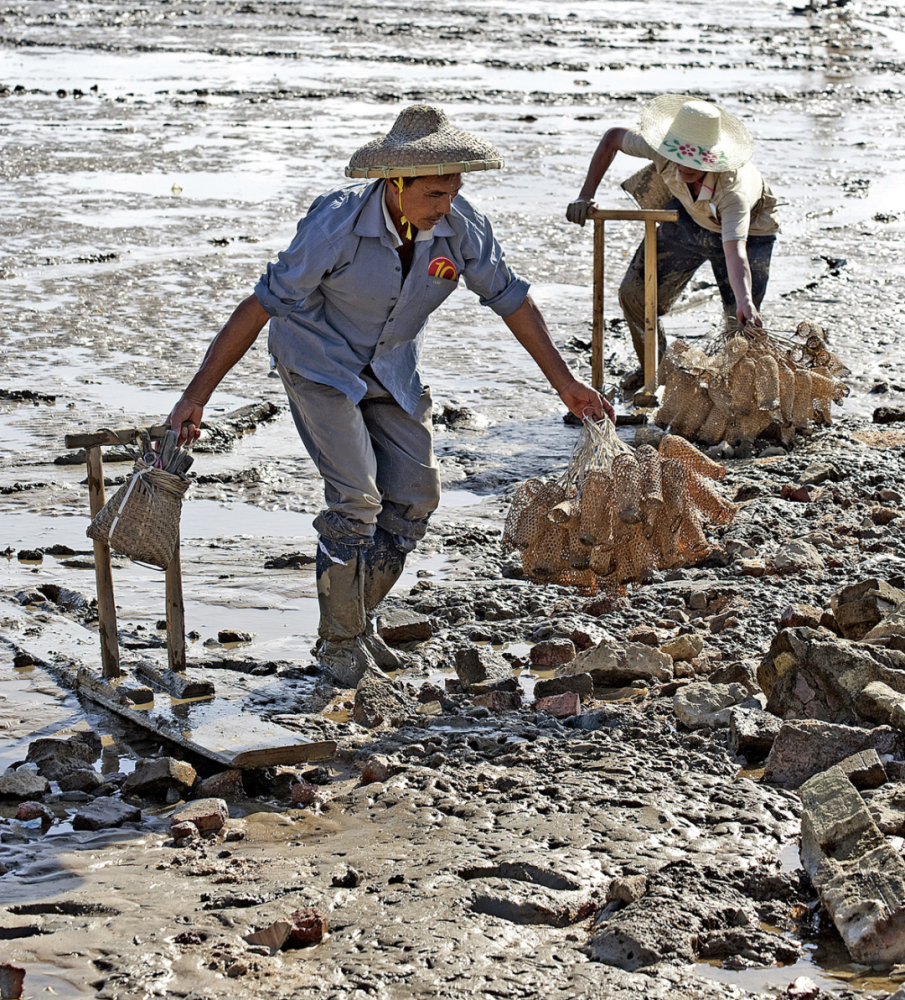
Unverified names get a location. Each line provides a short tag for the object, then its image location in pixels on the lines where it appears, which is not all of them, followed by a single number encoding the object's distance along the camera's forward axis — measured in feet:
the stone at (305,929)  20.36
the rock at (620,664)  30.48
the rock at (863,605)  31.27
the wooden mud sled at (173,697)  26.24
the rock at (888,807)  23.21
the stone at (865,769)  24.53
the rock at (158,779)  25.48
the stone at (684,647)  31.60
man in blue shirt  27.78
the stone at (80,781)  25.63
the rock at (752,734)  26.66
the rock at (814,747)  25.67
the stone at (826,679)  27.09
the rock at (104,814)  24.35
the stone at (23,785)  25.27
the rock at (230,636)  33.27
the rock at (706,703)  27.78
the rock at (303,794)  25.57
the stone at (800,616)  32.40
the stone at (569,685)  29.76
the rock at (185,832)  23.82
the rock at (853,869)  20.18
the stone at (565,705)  28.84
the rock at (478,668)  30.96
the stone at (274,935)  20.21
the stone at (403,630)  33.06
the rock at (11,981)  18.89
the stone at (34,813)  24.59
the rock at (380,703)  28.94
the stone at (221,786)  25.76
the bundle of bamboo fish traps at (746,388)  47.03
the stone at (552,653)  32.04
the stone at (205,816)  24.11
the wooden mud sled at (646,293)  48.21
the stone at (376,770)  26.25
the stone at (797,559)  36.55
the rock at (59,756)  26.17
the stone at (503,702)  29.40
